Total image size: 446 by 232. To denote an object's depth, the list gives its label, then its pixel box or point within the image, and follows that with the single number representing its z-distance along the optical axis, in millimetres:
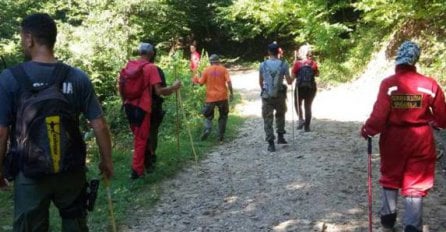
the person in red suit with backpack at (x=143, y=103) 7941
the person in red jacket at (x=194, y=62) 17969
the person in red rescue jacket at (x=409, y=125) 5020
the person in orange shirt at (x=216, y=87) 11320
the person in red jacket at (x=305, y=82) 11594
